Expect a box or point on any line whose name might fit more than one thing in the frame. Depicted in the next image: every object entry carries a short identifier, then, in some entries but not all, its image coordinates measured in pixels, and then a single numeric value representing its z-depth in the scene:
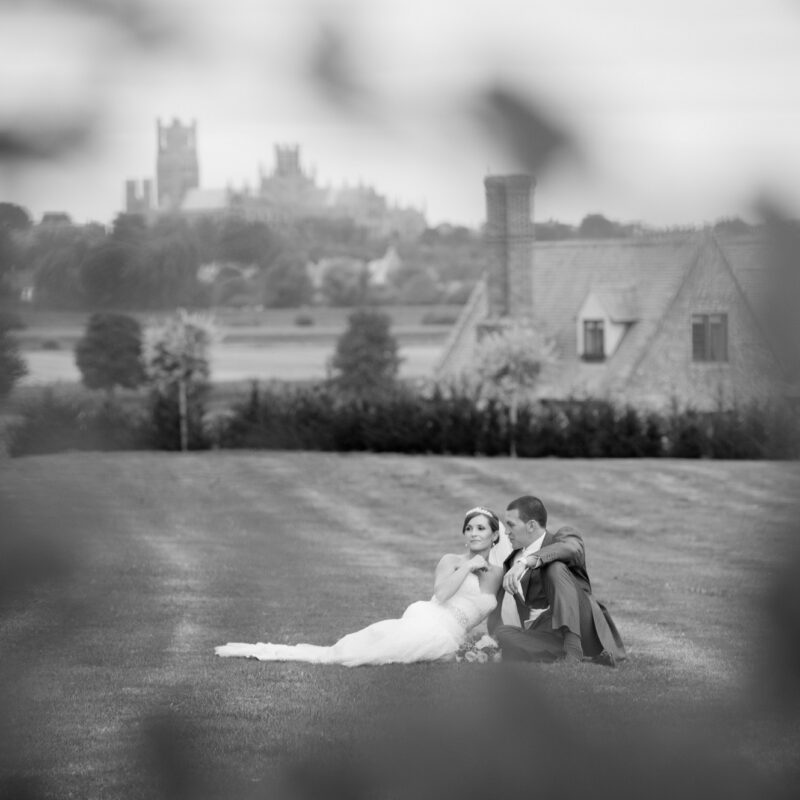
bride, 13.06
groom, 12.96
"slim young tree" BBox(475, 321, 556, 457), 41.34
